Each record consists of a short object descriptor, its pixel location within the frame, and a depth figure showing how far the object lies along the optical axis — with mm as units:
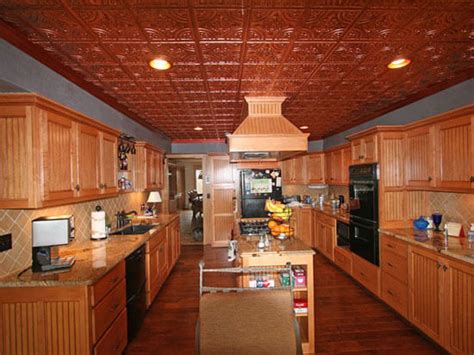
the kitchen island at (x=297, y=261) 2395
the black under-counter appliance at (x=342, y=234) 4330
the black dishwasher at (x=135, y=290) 2605
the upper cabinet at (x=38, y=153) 1816
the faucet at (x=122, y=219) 3703
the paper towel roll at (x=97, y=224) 2998
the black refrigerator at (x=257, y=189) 6066
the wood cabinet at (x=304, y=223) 5918
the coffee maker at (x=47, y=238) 1978
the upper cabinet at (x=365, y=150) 3414
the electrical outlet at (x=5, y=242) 1895
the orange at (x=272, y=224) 2820
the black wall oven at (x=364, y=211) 3383
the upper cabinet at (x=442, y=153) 2418
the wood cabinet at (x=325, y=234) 4863
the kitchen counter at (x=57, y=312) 1793
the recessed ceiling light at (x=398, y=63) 2274
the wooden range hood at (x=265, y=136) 2523
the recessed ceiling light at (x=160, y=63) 2118
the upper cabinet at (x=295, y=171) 6406
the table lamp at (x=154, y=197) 4629
